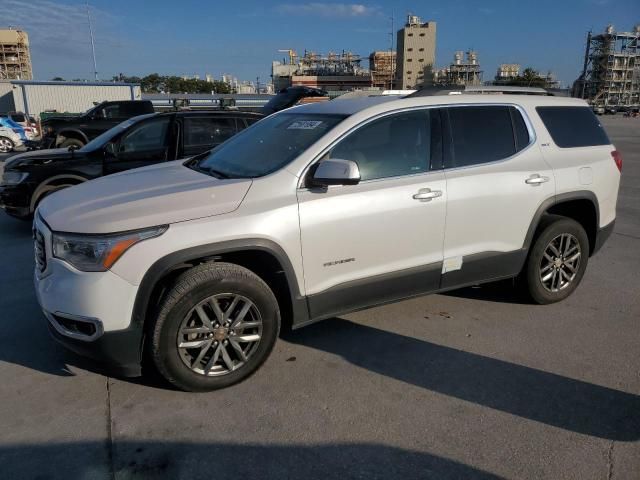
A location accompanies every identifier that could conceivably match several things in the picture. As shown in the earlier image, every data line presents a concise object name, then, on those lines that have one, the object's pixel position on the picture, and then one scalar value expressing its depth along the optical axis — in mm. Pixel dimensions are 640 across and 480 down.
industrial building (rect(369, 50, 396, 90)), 103975
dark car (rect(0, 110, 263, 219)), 6574
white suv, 2783
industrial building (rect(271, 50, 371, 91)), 91188
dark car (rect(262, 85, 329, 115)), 11402
